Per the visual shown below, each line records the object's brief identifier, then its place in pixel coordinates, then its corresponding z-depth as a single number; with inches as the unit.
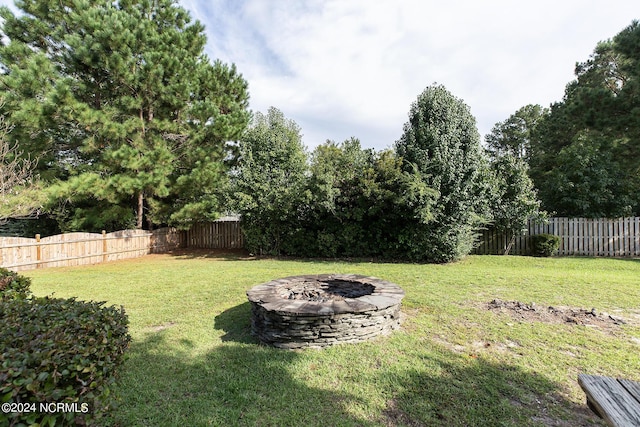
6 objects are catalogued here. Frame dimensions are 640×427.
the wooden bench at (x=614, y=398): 59.1
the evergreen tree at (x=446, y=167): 348.8
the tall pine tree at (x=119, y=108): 389.1
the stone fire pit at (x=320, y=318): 137.6
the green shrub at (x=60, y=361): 49.2
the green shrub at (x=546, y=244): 396.2
